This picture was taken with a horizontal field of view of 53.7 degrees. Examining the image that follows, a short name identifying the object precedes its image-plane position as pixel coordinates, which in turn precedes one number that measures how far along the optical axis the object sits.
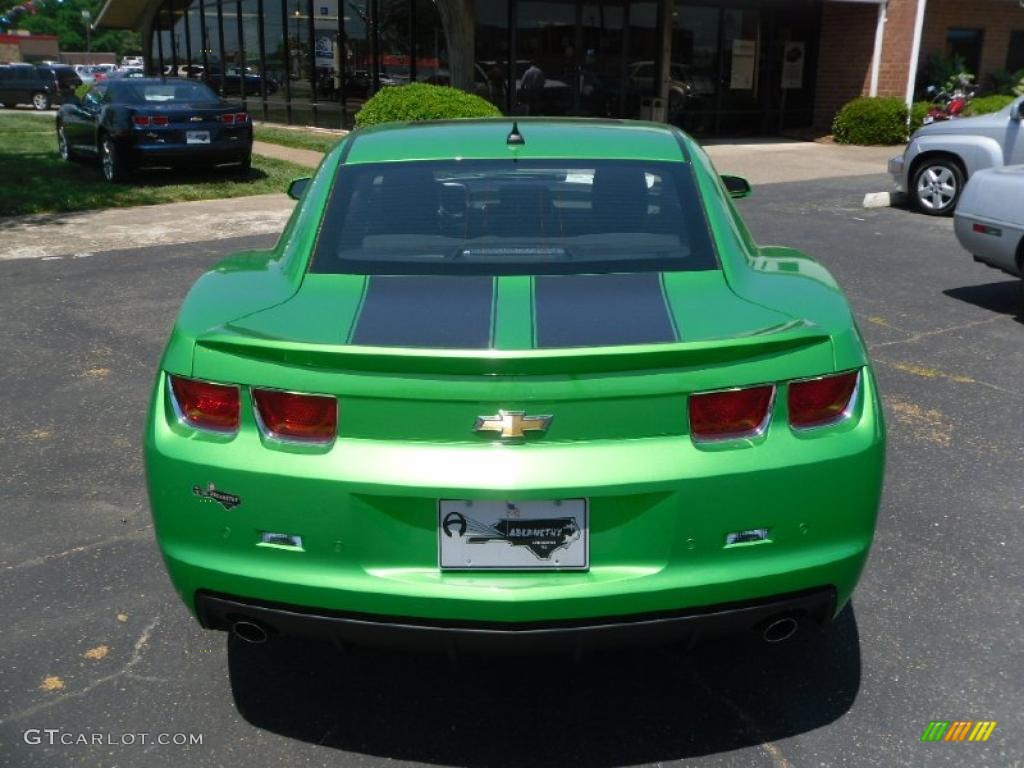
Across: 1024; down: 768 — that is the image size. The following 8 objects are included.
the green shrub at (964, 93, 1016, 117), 19.81
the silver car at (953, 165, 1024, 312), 7.43
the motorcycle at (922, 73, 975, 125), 19.81
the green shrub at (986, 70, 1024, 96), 23.80
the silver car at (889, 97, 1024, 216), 11.59
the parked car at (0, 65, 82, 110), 37.78
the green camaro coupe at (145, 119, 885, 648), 2.47
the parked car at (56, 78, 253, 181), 14.12
